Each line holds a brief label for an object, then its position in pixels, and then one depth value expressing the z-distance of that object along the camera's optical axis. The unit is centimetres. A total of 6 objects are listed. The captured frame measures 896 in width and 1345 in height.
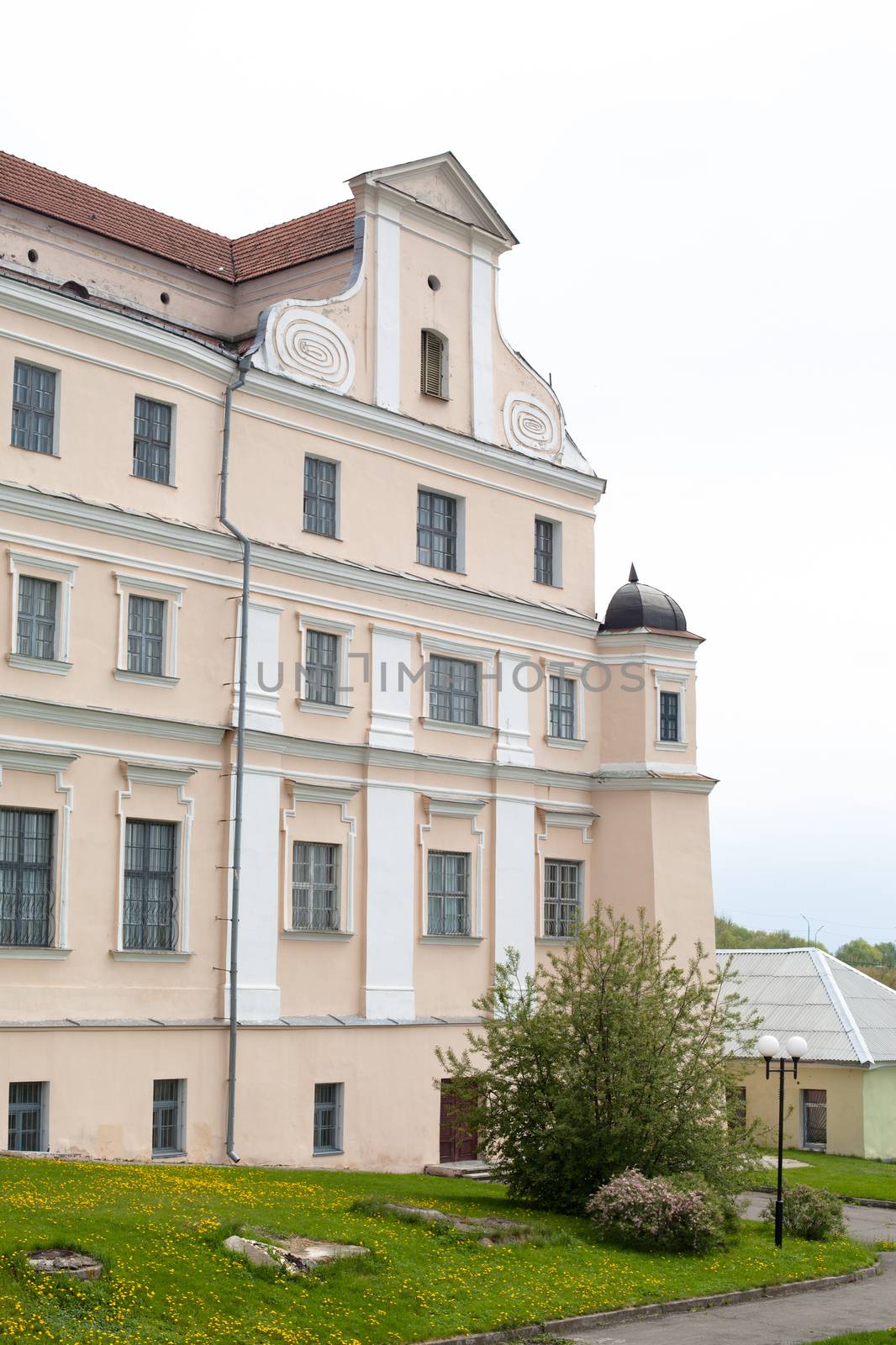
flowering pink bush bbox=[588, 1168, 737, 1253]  2534
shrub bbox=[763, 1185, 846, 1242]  2841
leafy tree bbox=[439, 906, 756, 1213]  2730
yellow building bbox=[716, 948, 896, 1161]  4553
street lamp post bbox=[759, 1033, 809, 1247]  2698
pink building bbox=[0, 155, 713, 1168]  2964
